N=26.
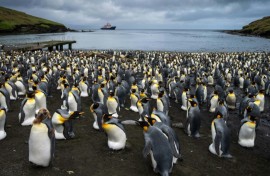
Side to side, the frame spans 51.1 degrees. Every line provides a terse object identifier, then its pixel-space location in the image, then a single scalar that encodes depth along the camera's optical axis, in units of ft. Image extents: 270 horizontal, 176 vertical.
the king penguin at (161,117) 24.99
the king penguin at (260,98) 40.22
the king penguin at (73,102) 31.67
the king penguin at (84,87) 43.73
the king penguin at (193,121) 28.81
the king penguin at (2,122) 23.83
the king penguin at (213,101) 39.27
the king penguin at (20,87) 41.96
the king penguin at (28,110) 27.43
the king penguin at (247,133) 27.58
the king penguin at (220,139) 24.72
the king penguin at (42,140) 18.28
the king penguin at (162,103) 33.40
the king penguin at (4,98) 32.20
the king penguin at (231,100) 41.68
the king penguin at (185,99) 40.12
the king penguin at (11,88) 37.79
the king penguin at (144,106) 31.41
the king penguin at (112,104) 32.53
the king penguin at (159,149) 18.67
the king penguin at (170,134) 20.36
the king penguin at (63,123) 23.27
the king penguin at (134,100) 36.65
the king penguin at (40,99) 30.71
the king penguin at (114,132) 22.33
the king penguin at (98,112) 26.61
